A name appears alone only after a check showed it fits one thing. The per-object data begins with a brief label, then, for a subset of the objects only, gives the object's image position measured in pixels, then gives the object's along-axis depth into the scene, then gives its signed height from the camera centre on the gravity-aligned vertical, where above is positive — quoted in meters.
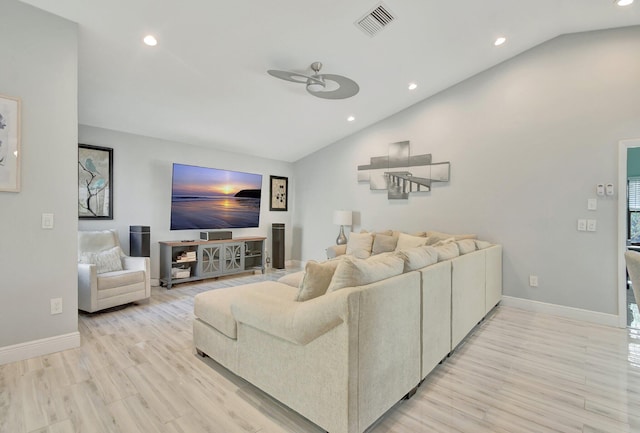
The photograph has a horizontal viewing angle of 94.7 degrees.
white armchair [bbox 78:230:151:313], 3.35 -0.71
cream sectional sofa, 1.46 -0.72
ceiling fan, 2.87 +1.36
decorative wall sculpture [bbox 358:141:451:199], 4.63 +0.74
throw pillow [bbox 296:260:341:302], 1.84 -0.41
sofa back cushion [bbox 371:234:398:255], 4.53 -0.43
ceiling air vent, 2.81 +1.94
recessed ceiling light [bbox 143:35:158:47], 2.80 +1.69
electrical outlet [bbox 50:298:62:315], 2.56 -0.78
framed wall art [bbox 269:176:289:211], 6.45 +0.51
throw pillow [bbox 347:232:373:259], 4.75 -0.48
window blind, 5.62 +0.43
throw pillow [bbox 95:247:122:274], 3.71 -0.58
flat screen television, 4.89 +0.32
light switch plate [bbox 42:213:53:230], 2.52 -0.05
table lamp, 5.48 -0.06
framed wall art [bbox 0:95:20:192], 2.34 +0.58
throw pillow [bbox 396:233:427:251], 4.21 -0.36
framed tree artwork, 4.00 +0.47
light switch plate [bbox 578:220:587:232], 3.45 -0.10
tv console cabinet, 4.66 -0.73
